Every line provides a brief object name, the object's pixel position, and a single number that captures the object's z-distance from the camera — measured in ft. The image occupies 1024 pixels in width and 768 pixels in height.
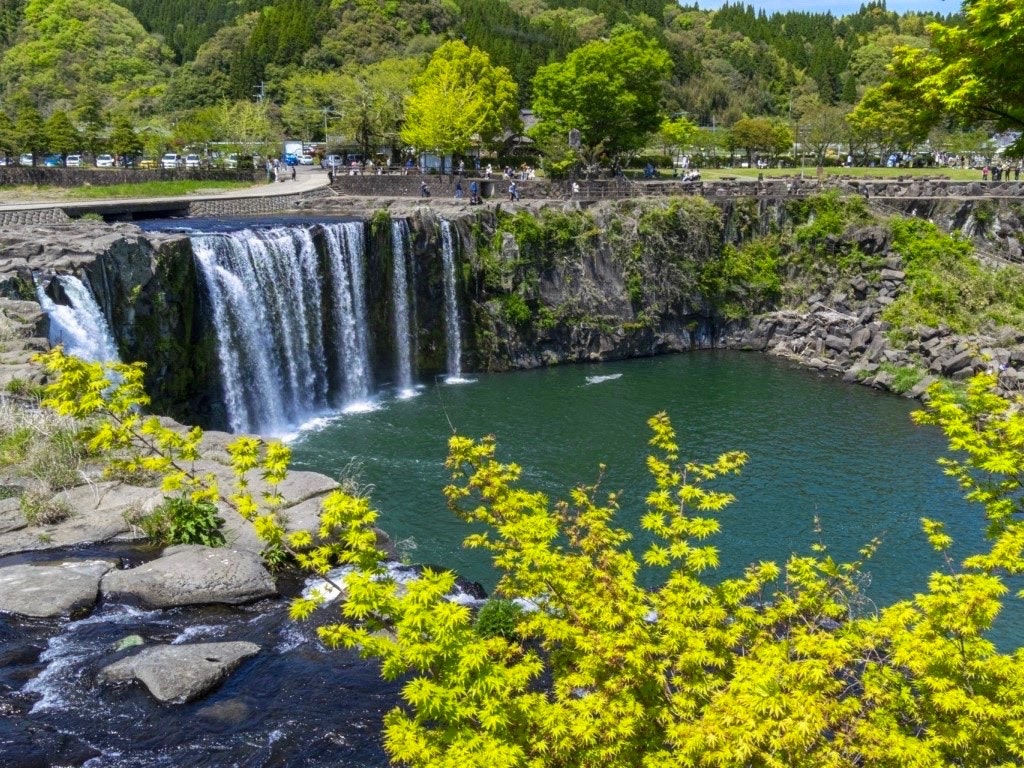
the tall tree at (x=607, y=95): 220.84
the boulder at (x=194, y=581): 50.21
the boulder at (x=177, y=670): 42.42
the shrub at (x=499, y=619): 45.52
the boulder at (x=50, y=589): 47.98
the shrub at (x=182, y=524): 55.57
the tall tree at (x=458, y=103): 204.44
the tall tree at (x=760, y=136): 307.58
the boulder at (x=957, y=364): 137.49
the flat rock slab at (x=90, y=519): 54.85
